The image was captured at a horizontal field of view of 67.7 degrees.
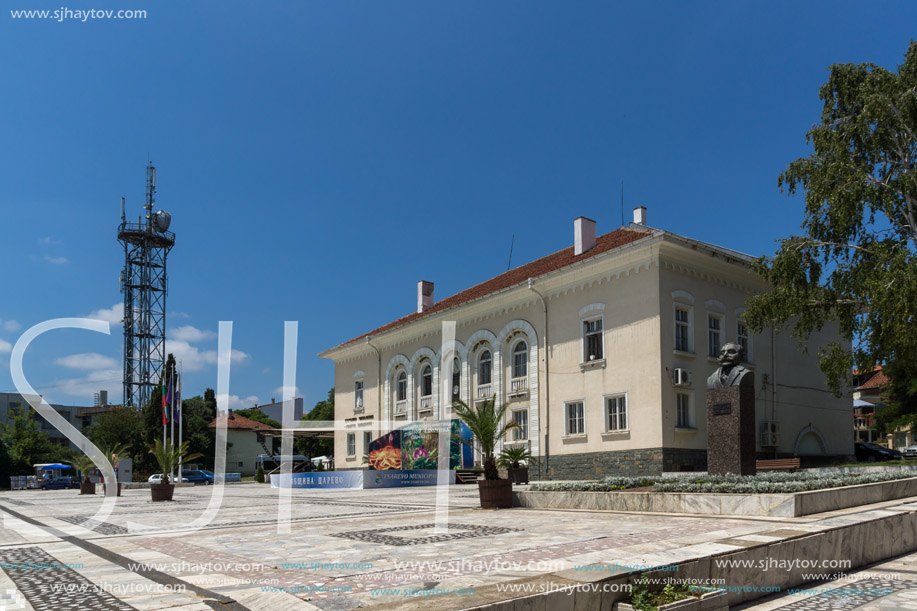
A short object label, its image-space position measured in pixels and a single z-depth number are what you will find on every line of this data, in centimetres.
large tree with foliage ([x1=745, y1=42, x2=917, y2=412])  2173
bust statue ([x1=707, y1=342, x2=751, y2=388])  1494
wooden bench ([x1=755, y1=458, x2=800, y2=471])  1991
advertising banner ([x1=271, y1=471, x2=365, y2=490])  3024
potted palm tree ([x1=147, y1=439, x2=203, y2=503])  2066
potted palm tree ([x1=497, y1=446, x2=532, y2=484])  1587
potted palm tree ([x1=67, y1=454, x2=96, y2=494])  2987
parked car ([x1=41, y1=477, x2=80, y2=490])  4894
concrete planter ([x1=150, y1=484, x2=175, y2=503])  2125
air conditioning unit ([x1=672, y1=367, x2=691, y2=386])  2394
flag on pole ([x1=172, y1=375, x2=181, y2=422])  3984
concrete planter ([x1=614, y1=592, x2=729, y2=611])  509
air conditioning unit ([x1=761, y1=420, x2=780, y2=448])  2614
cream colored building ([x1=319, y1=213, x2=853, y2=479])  2436
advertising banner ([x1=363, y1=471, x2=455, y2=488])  2975
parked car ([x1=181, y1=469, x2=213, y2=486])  4938
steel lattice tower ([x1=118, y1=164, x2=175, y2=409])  6988
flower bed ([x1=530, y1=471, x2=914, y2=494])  1127
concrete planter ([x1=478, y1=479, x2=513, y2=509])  1494
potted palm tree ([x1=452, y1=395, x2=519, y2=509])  1478
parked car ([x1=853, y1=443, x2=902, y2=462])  3581
